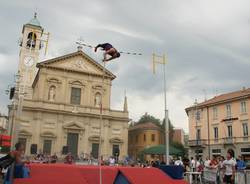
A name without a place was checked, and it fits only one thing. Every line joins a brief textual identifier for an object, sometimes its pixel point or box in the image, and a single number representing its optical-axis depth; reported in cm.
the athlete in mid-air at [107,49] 870
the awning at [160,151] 2293
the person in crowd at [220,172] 1403
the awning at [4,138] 2526
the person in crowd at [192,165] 1933
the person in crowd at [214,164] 1521
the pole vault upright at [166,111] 1783
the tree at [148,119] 7382
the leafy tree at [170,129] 6639
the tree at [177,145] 5846
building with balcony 4016
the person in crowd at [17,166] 647
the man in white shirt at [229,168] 1008
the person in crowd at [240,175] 1319
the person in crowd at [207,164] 1612
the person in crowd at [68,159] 1720
